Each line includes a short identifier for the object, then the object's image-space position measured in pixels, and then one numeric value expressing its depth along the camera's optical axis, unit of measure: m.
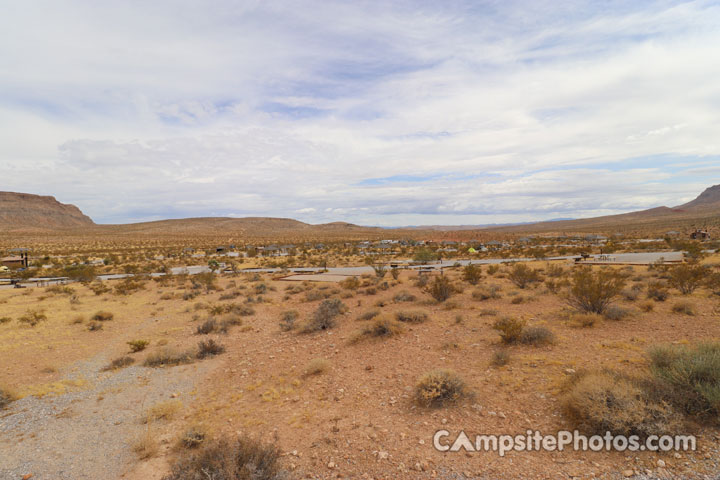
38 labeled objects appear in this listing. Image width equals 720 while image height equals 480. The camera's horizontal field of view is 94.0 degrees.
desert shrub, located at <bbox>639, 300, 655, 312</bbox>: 10.31
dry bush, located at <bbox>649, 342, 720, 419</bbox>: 4.53
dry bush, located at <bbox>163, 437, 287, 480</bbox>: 3.97
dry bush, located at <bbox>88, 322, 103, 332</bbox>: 12.76
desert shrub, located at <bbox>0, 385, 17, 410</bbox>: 6.95
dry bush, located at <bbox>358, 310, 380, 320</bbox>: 11.84
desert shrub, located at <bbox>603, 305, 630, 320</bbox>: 9.70
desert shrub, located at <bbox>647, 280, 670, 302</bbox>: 11.62
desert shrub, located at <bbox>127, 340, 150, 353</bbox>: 10.38
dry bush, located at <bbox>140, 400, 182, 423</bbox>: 6.32
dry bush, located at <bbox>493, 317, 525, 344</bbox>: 8.40
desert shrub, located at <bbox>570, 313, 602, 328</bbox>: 9.38
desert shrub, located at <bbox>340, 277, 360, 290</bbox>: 18.42
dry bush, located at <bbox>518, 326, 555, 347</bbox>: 8.21
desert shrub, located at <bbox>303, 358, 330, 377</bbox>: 7.87
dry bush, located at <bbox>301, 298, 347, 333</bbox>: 11.48
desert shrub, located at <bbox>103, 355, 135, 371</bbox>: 9.10
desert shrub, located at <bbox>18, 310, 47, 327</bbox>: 13.18
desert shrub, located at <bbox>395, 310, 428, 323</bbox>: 11.18
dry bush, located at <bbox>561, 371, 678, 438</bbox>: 4.29
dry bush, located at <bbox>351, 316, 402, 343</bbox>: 9.97
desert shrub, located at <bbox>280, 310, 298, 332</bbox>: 11.81
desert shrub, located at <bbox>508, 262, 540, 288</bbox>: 16.39
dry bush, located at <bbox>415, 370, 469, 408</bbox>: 5.86
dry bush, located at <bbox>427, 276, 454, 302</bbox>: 14.04
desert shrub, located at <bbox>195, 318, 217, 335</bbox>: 12.01
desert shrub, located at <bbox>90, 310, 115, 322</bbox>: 13.97
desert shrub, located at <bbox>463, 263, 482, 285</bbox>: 17.55
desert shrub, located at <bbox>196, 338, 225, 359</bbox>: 9.75
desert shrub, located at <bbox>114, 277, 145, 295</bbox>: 20.13
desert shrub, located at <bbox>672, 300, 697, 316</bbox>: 9.71
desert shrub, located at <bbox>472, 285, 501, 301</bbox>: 14.10
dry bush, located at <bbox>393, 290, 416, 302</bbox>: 14.61
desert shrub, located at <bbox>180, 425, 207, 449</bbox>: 5.23
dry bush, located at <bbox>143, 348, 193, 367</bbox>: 9.25
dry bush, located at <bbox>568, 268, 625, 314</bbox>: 10.37
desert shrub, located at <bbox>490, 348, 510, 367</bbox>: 7.29
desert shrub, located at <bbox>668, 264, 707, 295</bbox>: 12.52
